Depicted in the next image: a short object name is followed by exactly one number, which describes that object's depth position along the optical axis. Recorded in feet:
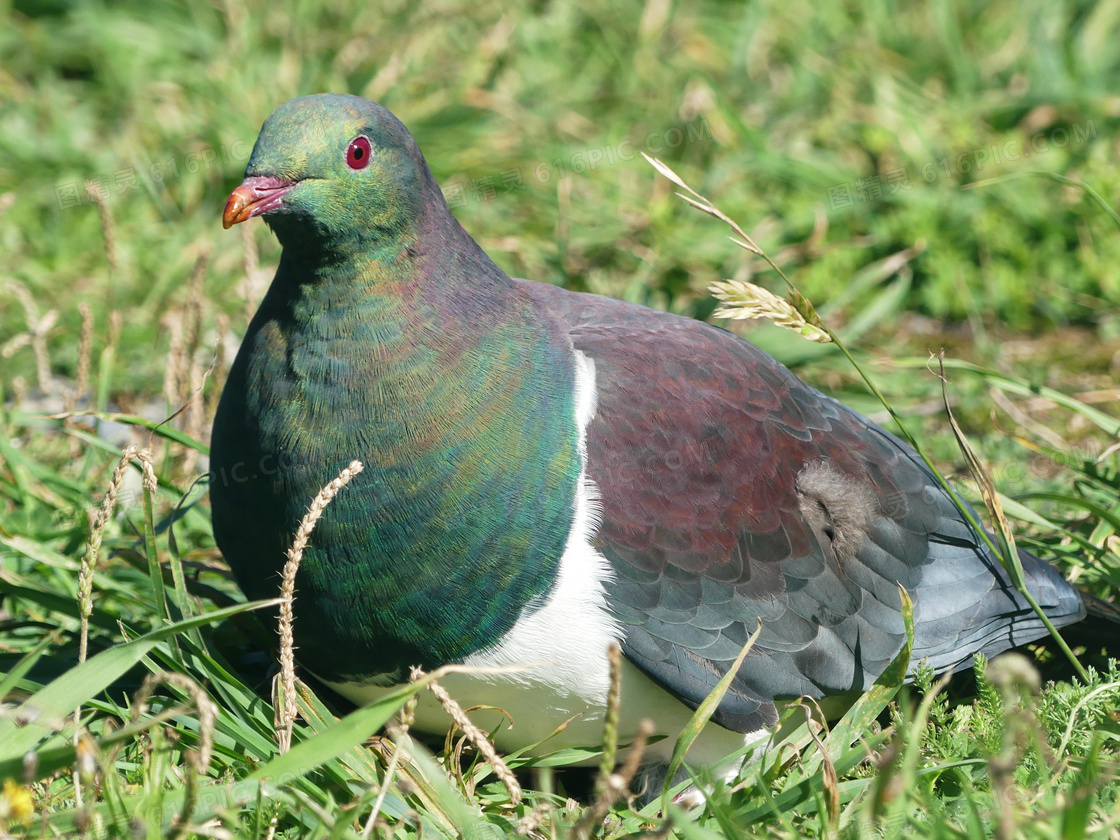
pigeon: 18.80
